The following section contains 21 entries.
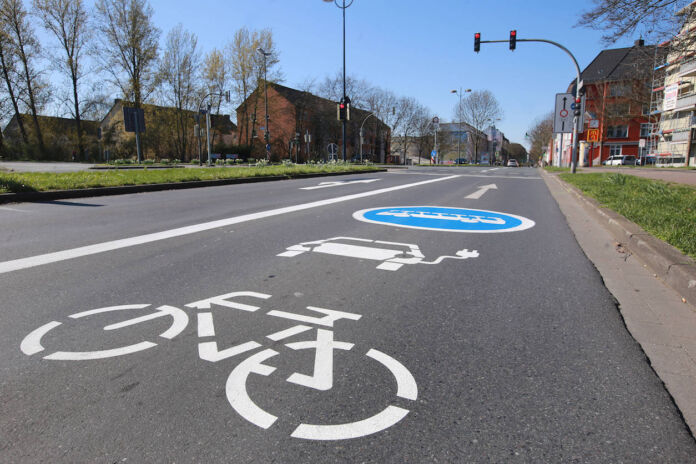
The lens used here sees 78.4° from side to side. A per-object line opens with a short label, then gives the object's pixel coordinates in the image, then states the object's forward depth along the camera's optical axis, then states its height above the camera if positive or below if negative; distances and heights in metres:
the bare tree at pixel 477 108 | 80.94 +11.21
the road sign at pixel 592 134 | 23.29 +1.90
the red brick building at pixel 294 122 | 62.65 +6.62
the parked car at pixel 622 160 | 55.01 +1.09
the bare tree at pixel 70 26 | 37.69 +12.45
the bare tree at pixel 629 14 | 9.46 +3.52
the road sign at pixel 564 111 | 21.73 +2.89
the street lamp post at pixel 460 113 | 81.00 +10.24
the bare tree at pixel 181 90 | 45.58 +8.49
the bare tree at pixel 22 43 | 36.79 +10.84
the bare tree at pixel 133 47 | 38.81 +11.00
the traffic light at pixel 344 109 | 25.51 +3.43
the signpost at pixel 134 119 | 17.56 +1.90
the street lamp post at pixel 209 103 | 29.53 +6.87
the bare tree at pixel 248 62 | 49.03 +11.93
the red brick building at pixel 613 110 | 54.75 +7.72
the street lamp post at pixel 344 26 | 29.04 +9.58
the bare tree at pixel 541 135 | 87.50 +7.04
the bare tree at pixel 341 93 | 62.94 +11.12
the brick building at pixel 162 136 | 49.25 +3.56
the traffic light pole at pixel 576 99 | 20.84 +3.36
